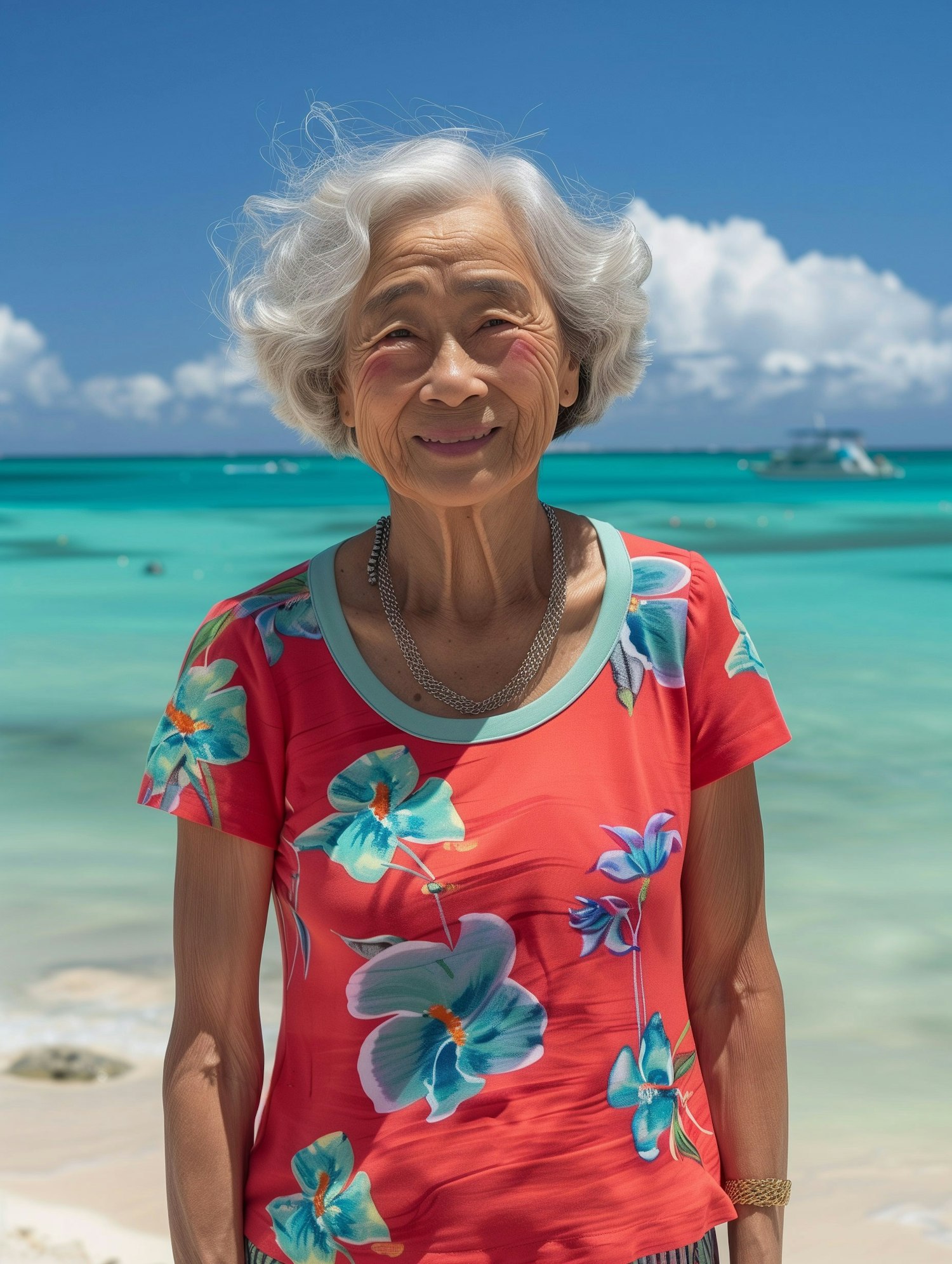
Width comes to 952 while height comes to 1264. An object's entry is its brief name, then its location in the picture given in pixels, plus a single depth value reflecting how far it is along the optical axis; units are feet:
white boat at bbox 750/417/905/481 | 175.22
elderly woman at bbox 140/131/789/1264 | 4.50
